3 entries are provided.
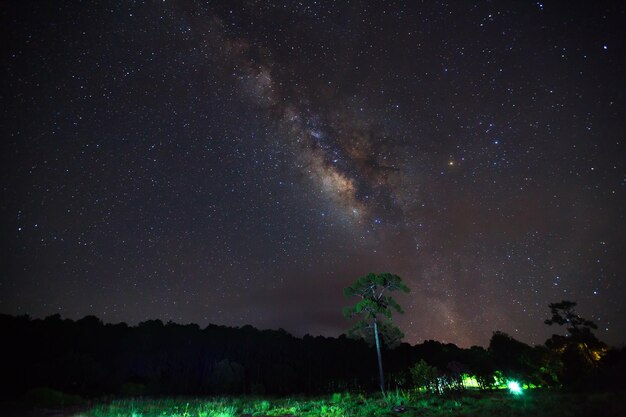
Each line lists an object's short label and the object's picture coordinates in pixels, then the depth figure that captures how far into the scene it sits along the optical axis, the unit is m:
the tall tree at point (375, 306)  26.39
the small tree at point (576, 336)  38.31
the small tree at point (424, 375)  28.30
